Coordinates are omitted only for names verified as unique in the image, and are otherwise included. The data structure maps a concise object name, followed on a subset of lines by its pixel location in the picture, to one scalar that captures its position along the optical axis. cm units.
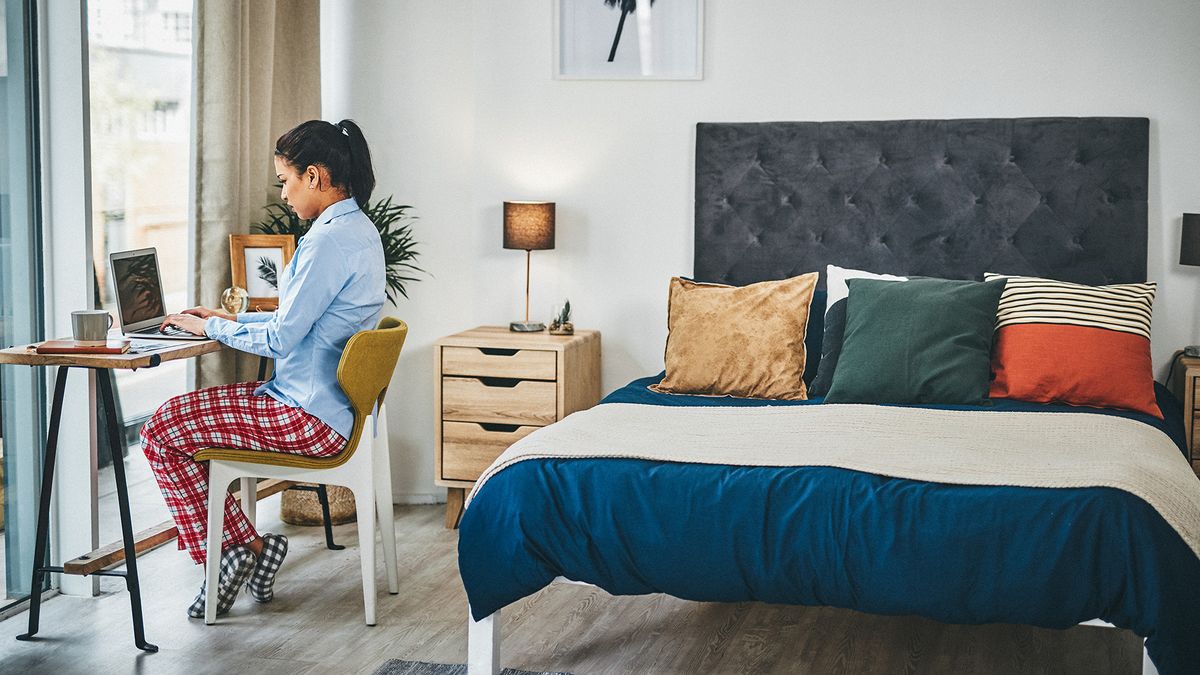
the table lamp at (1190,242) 398
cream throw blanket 265
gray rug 299
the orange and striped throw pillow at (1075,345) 370
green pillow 371
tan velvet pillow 398
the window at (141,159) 381
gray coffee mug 309
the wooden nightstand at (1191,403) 376
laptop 335
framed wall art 459
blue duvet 251
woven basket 436
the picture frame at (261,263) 403
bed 252
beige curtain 406
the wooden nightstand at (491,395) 431
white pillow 421
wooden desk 314
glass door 342
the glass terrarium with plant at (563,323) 457
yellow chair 325
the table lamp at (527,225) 453
